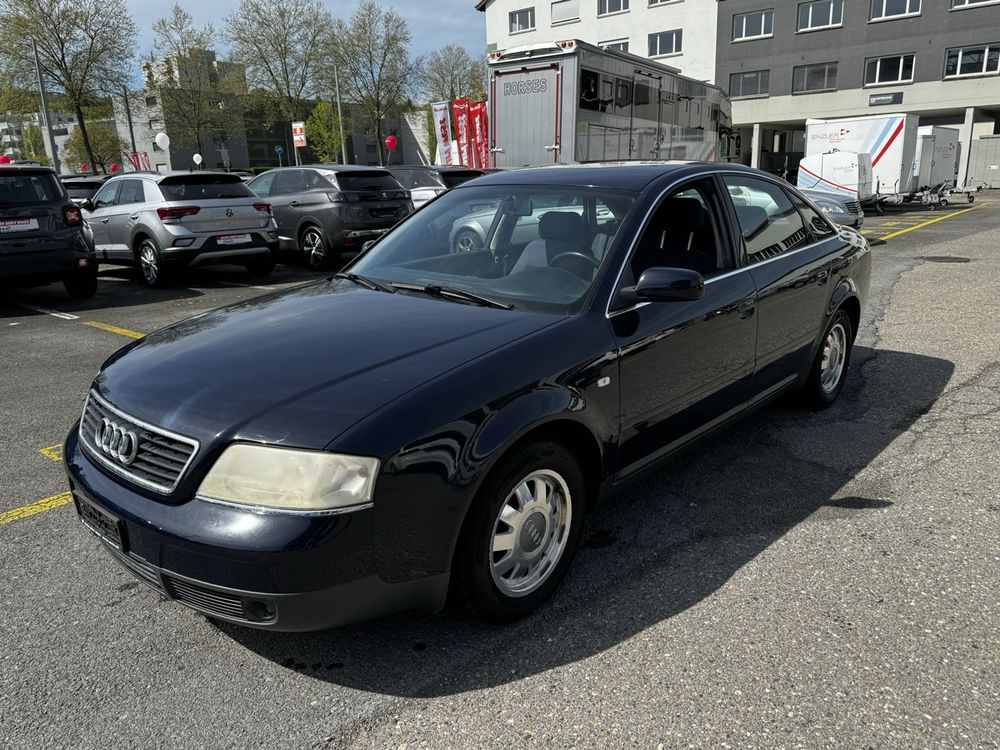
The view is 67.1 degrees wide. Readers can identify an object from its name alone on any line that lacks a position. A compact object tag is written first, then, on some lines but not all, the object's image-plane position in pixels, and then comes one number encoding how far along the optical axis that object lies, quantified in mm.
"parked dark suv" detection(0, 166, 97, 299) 8789
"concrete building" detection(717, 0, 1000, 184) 39469
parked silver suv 10203
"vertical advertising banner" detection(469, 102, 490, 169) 19734
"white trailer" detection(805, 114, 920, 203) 23438
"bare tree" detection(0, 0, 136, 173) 29812
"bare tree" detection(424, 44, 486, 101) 59125
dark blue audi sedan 2205
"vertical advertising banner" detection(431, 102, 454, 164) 25750
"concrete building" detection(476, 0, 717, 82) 46188
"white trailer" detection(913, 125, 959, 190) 25516
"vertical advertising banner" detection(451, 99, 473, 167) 20253
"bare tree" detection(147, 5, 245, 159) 43125
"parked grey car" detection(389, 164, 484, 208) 14398
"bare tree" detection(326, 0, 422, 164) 51406
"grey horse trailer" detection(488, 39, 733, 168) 12812
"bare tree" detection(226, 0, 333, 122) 45094
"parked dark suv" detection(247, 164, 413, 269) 11750
